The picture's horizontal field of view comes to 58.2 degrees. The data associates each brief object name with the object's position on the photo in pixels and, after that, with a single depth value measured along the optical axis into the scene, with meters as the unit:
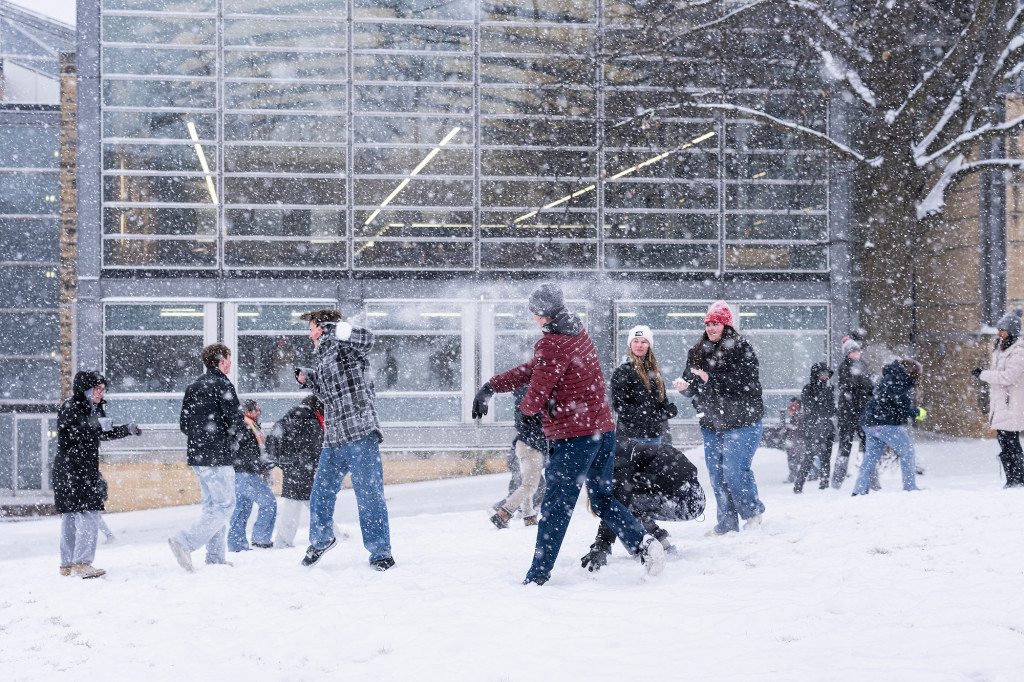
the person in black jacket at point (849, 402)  11.47
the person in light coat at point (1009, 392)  9.51
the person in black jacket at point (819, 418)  12.17
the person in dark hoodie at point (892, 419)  9.41
